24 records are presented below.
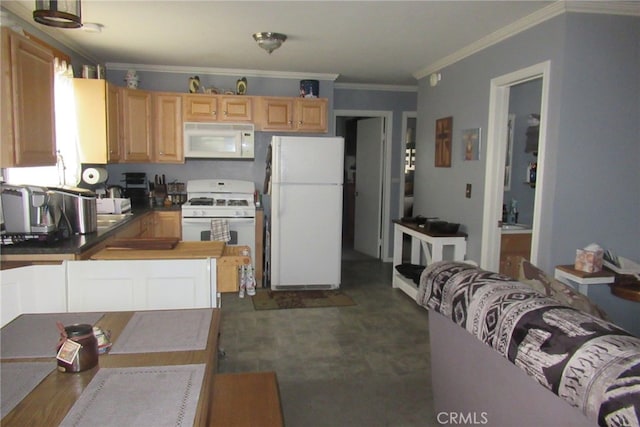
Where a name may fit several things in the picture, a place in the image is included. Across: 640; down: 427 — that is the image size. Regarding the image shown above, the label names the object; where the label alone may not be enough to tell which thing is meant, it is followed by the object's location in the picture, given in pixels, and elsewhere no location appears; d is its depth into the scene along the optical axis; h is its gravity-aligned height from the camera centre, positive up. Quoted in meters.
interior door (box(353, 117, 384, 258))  6.20 -0.22
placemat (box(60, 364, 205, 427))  1.02 -0.55
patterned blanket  1.09 -0.47
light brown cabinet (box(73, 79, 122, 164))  4.07 +0.41
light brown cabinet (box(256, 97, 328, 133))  5.01 +0.59
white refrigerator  4.56 -0.42
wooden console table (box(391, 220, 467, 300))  3.97 -0.70
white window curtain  3.64 +0.21
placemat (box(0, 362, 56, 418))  1.09 -0.55
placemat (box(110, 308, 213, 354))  1.40 -0.54
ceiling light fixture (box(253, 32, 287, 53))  3.55 +0.99
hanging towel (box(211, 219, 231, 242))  4.65 -0.64
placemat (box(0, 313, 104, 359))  1.36 -0.54
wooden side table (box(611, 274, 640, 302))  2.71 -0.66
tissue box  2.86 -0.53
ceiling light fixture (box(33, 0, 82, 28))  1.53 +0.50
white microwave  4.89 +0.28
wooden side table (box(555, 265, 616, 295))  2.80 -0.61
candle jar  1.23 -0.50
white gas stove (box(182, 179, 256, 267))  4.69 -0.52
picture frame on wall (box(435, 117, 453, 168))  4.36 +0.29
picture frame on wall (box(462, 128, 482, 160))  3.85 +0.25
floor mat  4.27 -1.24
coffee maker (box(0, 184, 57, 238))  2.53 -0.25
